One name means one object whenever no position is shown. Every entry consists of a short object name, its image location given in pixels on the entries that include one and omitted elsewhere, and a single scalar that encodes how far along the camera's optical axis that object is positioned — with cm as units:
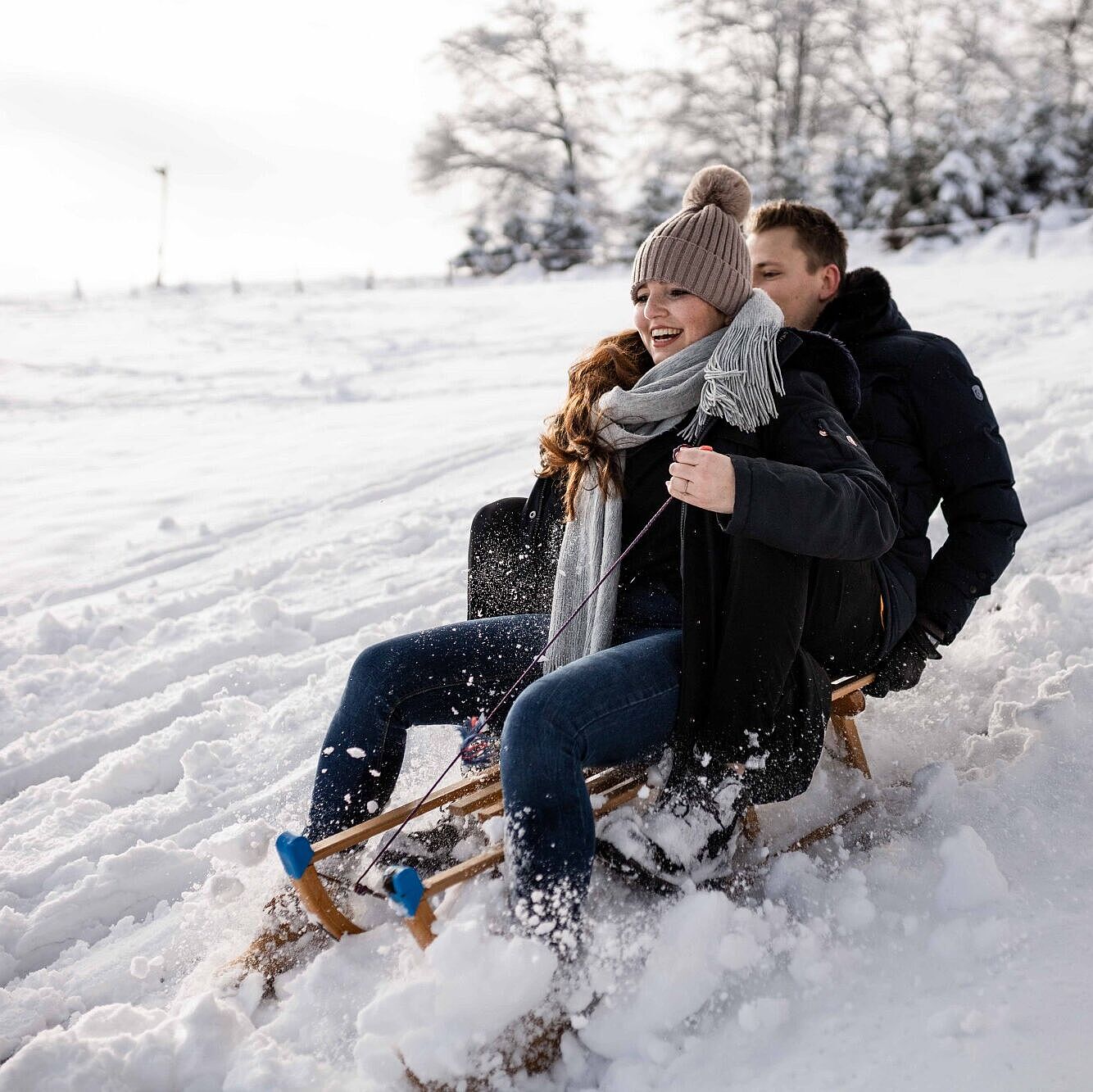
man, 251
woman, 188
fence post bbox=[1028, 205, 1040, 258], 1566
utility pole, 2505
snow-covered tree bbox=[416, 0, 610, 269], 2653
